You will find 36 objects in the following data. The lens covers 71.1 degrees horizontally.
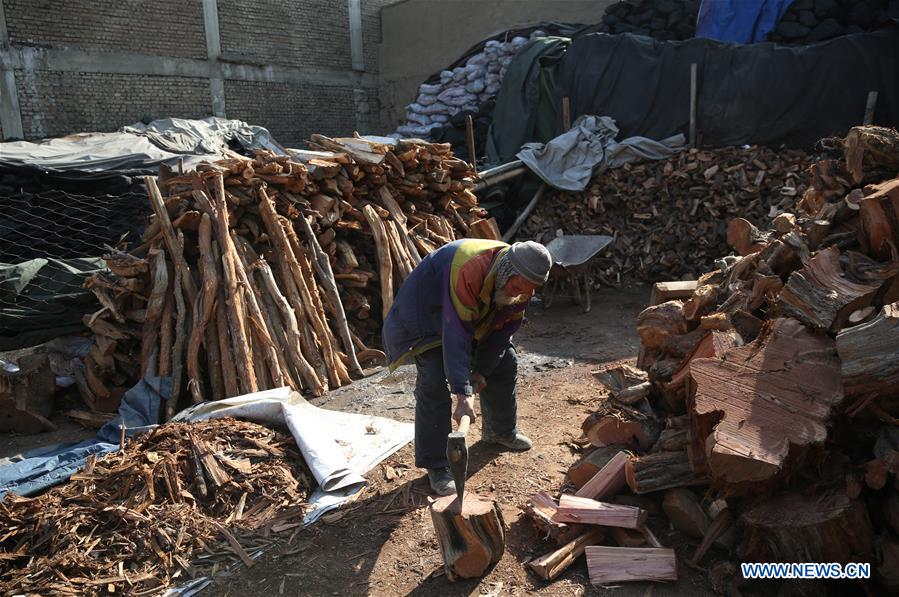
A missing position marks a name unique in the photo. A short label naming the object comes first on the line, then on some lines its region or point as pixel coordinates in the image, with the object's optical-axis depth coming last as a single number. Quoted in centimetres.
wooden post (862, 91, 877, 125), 859
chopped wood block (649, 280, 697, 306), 442
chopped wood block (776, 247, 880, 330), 298
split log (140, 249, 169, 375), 564
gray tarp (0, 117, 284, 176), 861
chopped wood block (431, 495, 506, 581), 306
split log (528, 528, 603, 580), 305
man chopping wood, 346
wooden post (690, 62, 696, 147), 972
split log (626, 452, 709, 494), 318
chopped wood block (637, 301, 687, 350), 396
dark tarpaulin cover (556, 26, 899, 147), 877
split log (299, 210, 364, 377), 641
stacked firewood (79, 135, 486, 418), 564
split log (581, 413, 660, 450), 357
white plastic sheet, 401
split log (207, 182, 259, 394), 545
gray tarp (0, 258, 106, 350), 587
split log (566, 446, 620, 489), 359
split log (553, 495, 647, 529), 313
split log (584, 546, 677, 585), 294
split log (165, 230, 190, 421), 543
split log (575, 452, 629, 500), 334
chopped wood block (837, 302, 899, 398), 257
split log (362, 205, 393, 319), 688
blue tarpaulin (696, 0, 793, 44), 995
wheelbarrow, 838
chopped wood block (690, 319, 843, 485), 260
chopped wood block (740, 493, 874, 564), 259
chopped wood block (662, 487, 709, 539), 307
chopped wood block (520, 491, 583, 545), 324
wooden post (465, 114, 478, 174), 1031
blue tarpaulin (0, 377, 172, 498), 413
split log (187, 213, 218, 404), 550
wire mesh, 733
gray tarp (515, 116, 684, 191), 983
